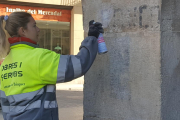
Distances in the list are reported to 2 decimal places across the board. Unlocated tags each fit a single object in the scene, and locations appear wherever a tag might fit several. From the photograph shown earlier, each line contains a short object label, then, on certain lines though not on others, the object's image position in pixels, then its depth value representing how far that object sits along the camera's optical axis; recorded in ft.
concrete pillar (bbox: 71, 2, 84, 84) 55.83
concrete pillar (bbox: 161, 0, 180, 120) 8.59
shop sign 53.98
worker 6.37
